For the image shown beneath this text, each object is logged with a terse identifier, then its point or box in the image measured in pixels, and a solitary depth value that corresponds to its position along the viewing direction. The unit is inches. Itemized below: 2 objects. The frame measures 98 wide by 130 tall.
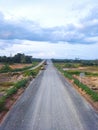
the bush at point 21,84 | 615.6
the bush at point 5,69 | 1454.2
